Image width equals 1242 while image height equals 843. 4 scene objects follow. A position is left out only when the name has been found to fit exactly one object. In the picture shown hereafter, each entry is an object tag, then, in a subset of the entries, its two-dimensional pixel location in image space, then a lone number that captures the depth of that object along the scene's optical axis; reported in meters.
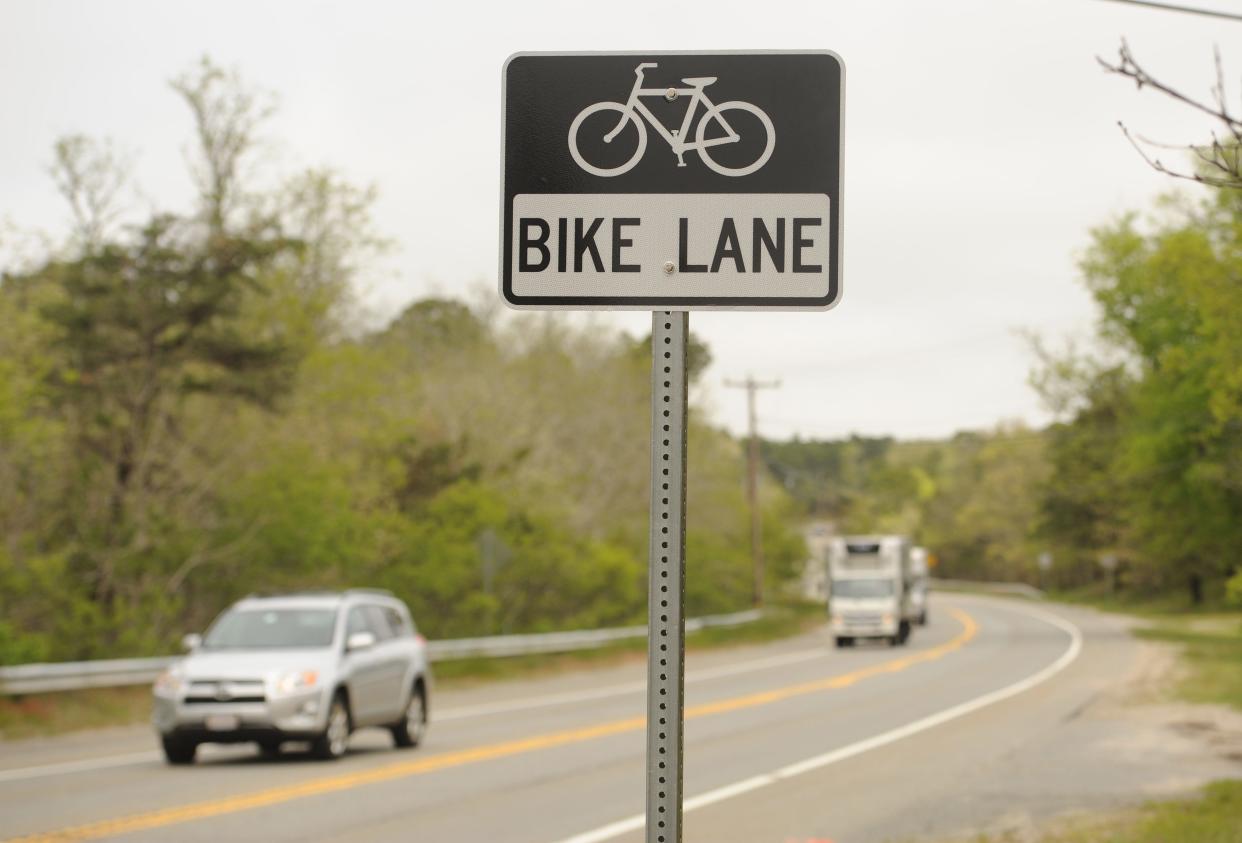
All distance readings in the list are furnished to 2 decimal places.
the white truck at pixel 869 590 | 50.44
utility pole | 66.00
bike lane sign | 3.93
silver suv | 16.92
